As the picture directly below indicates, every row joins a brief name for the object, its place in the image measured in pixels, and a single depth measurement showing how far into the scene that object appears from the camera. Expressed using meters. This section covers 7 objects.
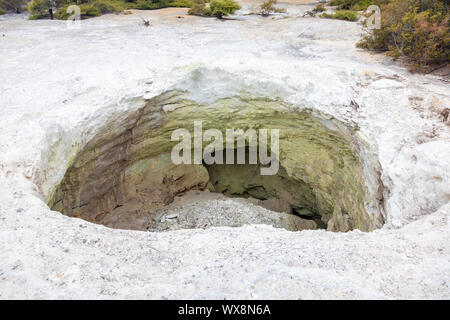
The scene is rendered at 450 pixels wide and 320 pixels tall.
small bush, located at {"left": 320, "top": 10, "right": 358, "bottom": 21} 15.17
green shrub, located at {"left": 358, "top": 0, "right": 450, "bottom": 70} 8.68
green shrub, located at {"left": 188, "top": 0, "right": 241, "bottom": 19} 16.00
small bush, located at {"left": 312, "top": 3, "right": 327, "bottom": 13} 17.61
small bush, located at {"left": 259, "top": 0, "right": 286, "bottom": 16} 17.01
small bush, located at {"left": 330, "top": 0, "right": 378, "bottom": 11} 17.53
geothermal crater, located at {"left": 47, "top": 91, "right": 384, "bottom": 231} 7.88
